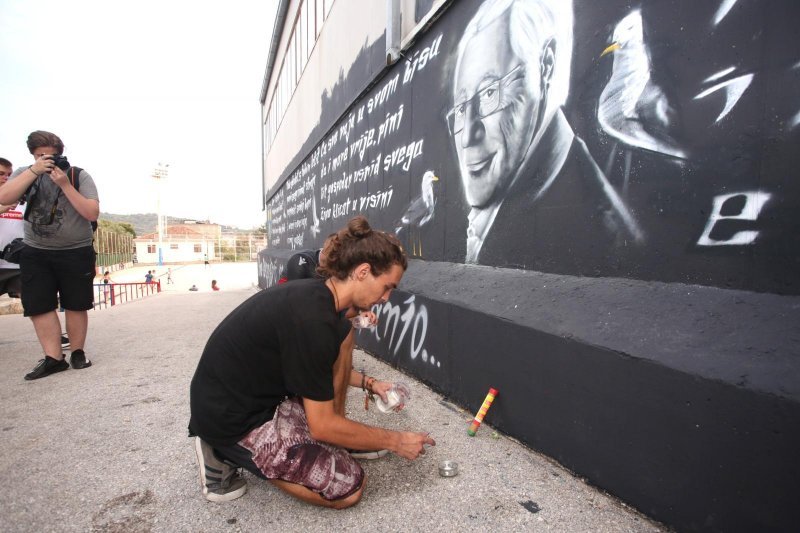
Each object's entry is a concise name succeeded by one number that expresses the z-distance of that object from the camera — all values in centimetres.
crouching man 149
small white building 6138
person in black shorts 321
